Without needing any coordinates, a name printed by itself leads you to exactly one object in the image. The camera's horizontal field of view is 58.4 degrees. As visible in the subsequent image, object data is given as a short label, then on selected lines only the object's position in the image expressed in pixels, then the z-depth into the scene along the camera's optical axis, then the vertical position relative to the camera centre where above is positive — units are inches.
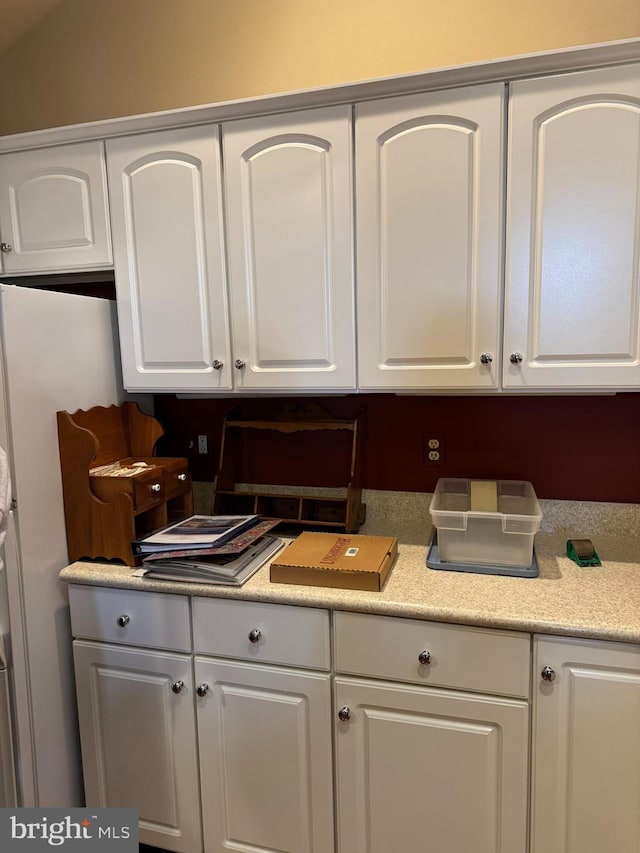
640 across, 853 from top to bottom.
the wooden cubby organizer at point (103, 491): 67.2 -14.3
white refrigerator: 61.9 -17.8
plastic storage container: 62.0 -18.8
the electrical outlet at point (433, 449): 77.9 -11.6
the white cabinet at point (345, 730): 53.7 -37.7
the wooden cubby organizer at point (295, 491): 75.9 -17.6
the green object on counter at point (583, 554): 64.2 -21.8
